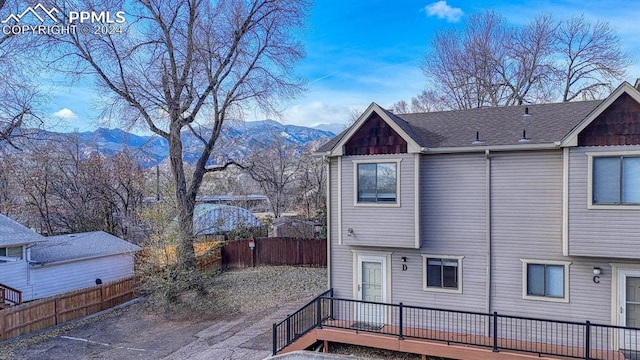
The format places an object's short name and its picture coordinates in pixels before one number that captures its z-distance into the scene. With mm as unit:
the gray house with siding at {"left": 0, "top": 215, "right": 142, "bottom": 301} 17984
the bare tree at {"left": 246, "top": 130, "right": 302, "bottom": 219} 43906
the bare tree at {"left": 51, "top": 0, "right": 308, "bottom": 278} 18562
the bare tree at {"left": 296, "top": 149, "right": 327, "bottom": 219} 36656
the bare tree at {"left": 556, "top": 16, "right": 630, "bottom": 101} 25328
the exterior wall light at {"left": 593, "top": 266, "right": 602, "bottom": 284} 9359
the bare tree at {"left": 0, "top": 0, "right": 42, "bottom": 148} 13891
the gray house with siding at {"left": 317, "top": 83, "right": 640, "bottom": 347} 9086
